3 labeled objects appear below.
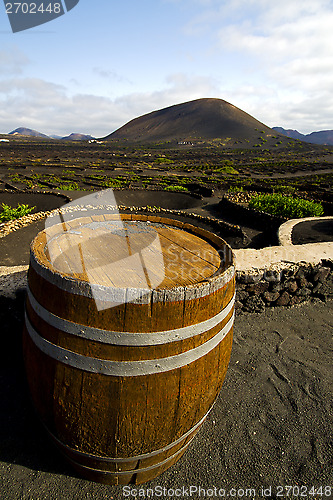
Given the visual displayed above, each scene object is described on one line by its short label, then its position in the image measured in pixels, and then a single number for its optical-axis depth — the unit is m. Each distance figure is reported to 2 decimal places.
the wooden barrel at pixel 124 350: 1.56
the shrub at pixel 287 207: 12.22
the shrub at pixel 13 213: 11.17
